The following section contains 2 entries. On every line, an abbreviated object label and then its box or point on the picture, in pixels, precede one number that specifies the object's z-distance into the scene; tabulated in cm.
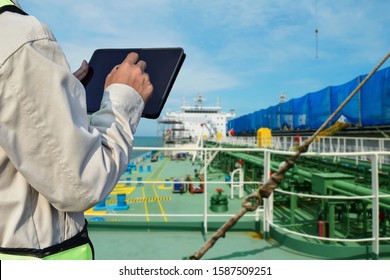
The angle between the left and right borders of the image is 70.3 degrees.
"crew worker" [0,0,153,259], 45
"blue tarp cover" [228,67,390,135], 707
